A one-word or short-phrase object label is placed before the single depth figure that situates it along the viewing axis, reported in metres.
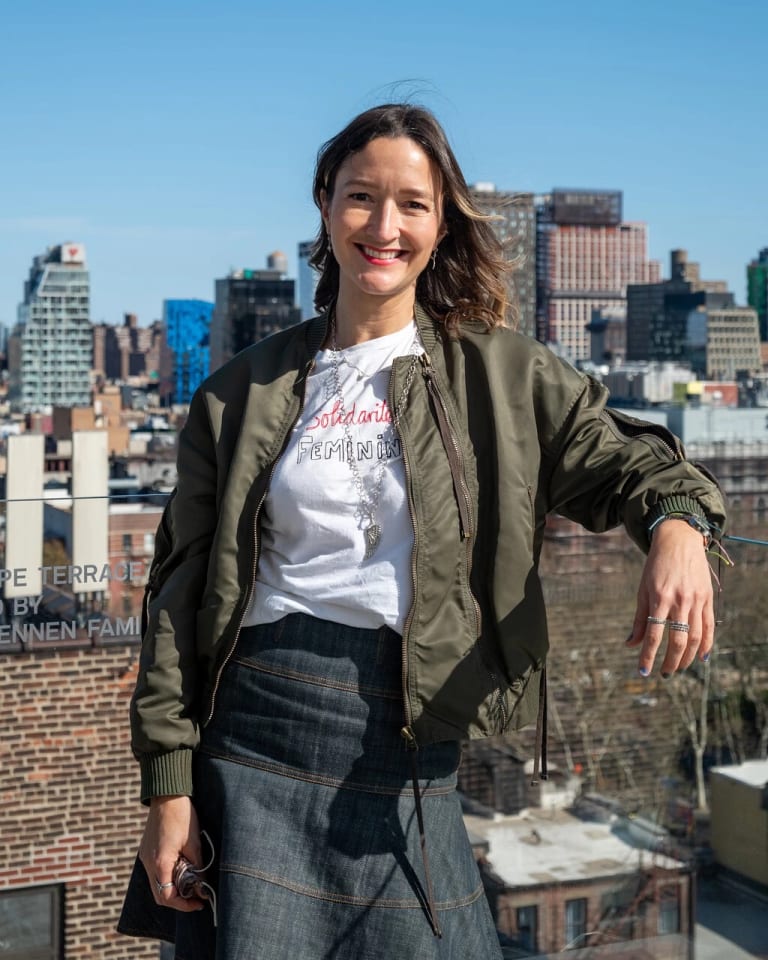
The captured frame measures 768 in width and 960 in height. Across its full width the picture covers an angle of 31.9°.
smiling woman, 1.63
